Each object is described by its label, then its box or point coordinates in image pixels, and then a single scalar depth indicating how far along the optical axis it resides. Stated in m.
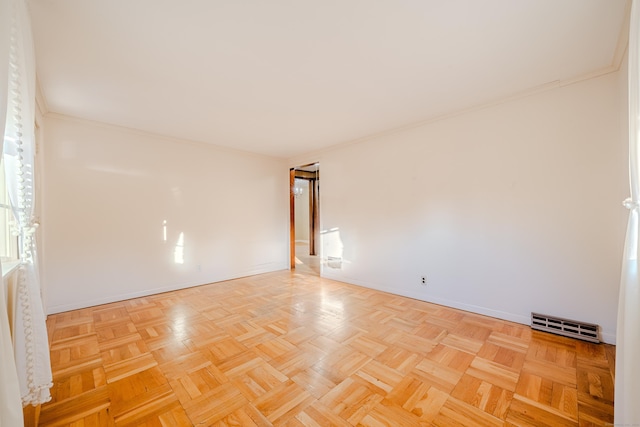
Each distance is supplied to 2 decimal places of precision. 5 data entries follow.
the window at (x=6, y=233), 1.63
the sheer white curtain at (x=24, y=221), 1.30
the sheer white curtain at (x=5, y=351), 0.89
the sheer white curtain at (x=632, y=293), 1.13
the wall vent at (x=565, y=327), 2.29
